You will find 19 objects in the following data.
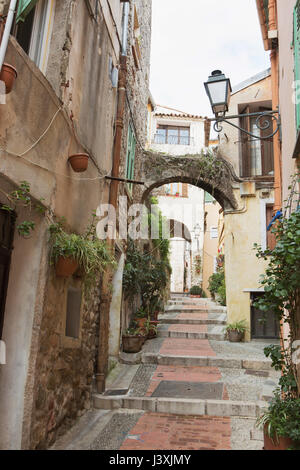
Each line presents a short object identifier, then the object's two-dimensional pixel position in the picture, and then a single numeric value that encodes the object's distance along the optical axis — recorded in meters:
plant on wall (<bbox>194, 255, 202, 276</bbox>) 20.73
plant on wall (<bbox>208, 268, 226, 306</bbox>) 14.07
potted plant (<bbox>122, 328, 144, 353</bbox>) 7.50
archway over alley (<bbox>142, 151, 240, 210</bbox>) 10.56
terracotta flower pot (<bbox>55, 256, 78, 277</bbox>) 3.85
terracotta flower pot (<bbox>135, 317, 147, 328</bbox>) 8.70
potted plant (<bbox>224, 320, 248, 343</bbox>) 9.25
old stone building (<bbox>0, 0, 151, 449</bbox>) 3.32
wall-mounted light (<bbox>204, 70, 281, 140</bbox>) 5.46
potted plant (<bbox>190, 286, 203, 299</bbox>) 19.55
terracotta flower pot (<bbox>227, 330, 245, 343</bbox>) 9.25
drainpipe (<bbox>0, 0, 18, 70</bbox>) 2.85
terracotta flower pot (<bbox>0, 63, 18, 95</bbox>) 2.89
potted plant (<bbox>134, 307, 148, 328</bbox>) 8.72
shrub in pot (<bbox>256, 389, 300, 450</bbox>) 3.27
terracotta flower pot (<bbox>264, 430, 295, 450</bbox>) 3.32
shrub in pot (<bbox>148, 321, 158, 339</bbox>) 9.01
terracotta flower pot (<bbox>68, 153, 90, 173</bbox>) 4.30
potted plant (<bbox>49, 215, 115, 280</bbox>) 3.79
